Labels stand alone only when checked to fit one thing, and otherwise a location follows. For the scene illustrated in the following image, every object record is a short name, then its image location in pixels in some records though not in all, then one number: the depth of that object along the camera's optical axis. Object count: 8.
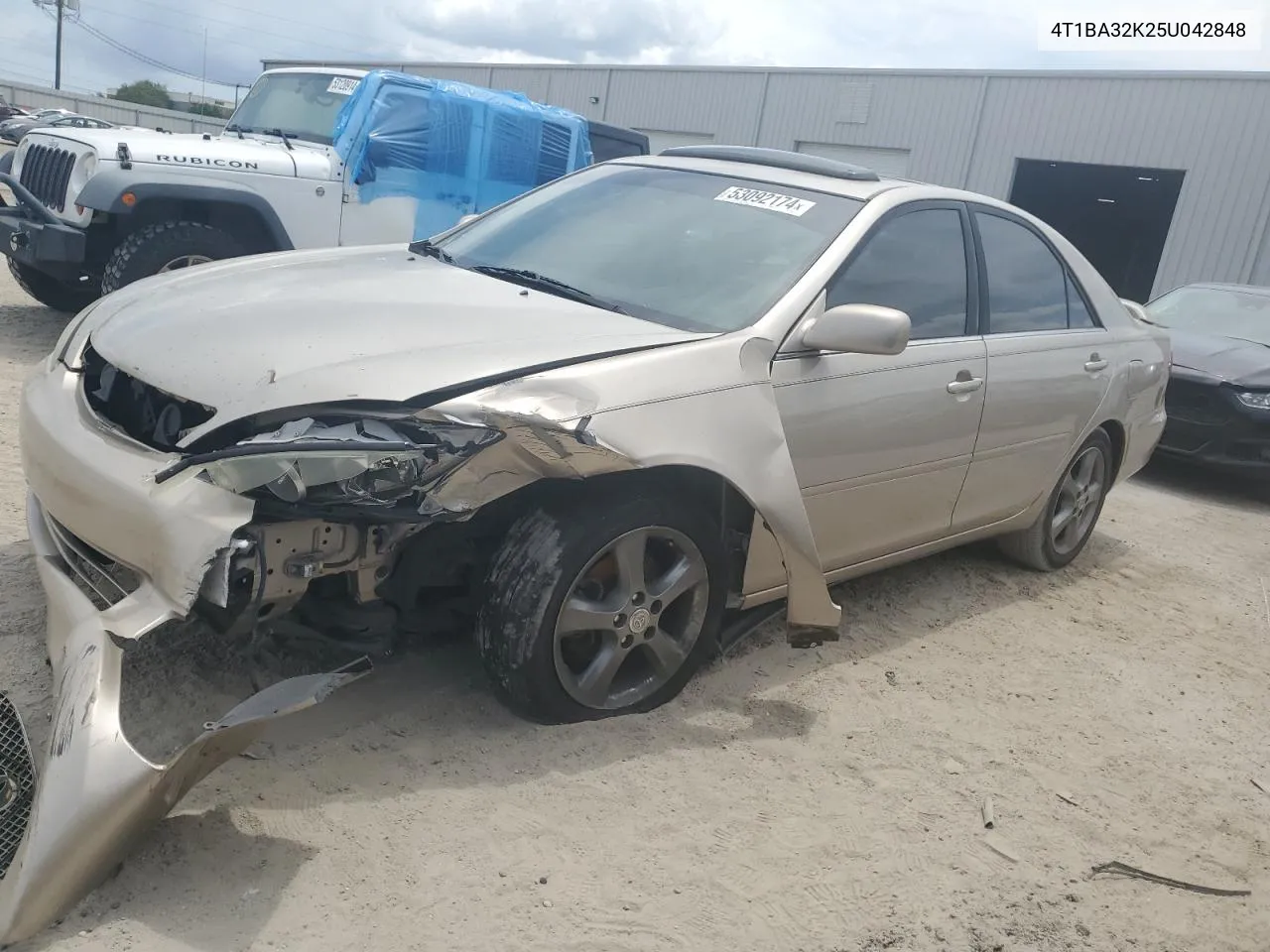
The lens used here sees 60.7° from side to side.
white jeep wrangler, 6.77
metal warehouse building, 16.19
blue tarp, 7.72
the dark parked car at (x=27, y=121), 20.05
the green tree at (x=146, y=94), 68.94
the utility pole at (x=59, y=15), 53.78
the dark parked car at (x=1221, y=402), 7.35
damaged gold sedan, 2.37
